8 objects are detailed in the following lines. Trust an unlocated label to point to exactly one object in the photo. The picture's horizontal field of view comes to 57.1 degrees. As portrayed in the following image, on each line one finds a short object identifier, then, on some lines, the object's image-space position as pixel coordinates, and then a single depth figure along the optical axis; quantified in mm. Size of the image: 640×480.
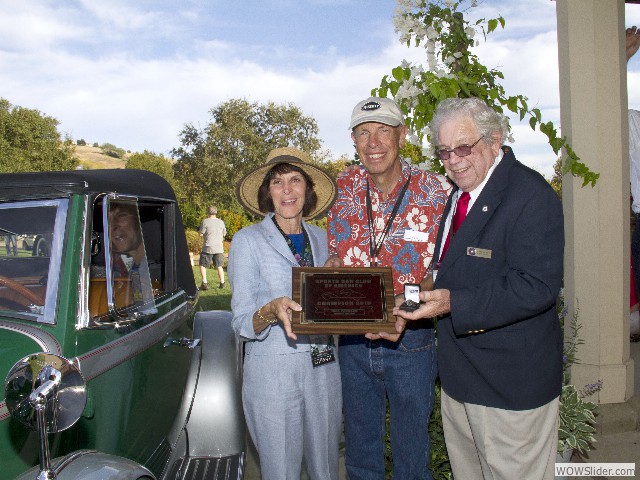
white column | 4480
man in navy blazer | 2289
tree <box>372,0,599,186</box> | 3428
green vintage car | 1845
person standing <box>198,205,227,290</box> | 14797
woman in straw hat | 2693
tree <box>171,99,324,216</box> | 26703
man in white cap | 2908
